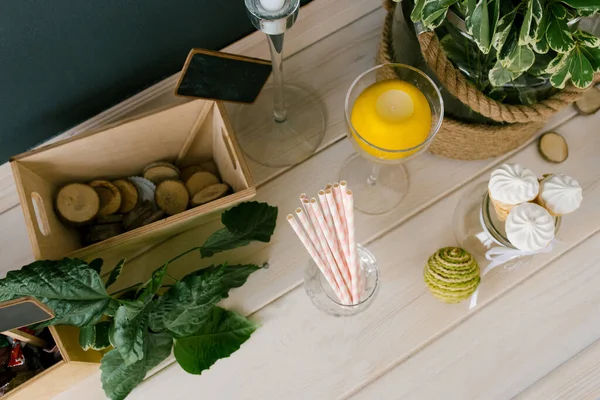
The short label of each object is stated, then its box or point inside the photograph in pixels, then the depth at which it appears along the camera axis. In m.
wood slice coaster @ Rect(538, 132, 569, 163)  0.96
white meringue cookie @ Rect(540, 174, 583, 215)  0.72
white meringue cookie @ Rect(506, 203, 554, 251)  0.71
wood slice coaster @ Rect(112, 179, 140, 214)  0.92
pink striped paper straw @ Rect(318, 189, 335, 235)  0.62
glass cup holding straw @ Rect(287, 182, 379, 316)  0.63
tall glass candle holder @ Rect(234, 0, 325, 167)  0.97
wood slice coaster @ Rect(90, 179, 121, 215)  0.90
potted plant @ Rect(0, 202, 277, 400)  0.69
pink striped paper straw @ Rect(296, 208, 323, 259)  0.63
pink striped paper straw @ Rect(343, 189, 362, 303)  0.60
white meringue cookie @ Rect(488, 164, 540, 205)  0.72
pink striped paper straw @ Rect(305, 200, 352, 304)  0.65
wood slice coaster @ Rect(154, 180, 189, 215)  0.91
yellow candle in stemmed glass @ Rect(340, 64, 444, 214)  0.76
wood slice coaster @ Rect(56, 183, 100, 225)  0.86
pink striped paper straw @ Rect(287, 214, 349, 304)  0.64
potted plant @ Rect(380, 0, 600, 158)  0.59
